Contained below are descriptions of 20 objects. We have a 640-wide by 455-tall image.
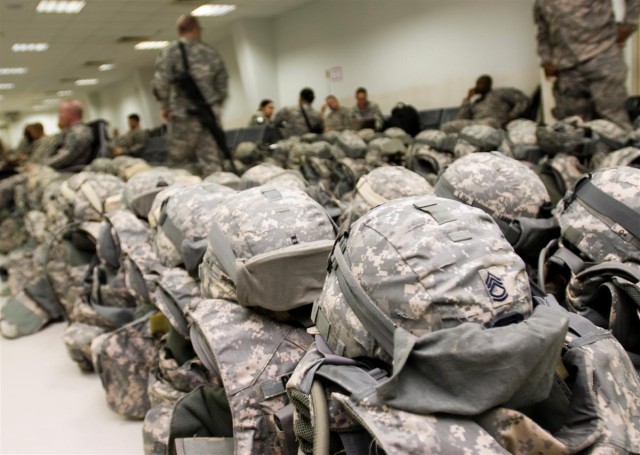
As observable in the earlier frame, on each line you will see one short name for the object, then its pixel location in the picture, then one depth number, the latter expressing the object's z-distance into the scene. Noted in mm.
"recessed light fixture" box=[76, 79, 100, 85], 16013
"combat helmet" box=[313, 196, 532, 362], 1036
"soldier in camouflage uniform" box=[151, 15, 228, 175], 4938
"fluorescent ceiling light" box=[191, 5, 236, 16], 9066
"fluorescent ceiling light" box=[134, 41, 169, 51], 11172
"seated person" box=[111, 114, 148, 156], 11469
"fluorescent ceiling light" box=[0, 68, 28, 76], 12672
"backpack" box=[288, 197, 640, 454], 926
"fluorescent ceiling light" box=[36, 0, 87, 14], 7725
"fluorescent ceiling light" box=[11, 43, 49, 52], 10188
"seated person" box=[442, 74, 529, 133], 6611
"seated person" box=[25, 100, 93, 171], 5395
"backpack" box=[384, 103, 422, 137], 7465
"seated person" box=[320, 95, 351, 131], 8500
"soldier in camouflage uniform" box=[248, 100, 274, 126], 8875
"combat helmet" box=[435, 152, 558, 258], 1709
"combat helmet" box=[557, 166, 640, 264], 1471
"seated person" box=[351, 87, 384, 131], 8327
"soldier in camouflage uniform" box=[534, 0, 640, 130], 4102
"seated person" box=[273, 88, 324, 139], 8375
